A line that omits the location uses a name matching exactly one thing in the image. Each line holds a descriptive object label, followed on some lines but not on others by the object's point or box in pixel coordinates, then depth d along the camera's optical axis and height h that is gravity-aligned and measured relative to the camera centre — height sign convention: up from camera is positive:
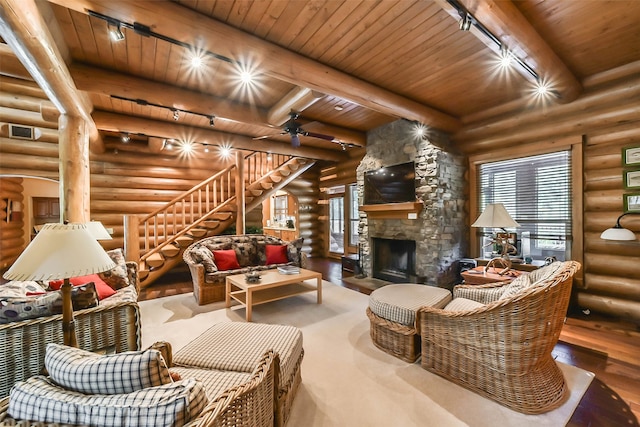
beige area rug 1.82 -1.41
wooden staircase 5.09 +0.05
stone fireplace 4.62 +0.00
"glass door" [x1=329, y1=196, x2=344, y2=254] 8.35 -0.37
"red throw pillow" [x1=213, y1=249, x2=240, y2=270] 4.58 -0.80
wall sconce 3.05 -0.27
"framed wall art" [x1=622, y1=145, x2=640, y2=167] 3.21 +0.68
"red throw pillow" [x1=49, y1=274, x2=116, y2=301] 2.72 -0.74
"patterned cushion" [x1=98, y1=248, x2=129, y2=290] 3.18 -0.76
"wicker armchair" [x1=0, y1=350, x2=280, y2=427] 0.90 -0.78
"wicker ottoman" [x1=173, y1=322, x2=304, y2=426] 1.68 -0.95
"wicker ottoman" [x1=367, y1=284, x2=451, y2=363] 2.50 -1.02
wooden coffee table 3.49 -1.09
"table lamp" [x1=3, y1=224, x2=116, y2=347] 1.33 -0.23
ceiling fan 4.32 +1.45
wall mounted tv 4.97 +0.57
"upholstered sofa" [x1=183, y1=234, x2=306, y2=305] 4.14 -0.80
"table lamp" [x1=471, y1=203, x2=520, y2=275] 3.12 -0.11
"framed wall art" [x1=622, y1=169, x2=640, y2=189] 3.21 +0.39
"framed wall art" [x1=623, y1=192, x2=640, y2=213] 3.24 +0.11
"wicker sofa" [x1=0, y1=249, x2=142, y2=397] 1.69 -0.85
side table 3.18 -0.79
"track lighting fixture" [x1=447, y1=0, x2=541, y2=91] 2.08 +1.59
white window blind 3.83 +0.23
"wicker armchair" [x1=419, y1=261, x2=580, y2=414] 1.85 -1.00
